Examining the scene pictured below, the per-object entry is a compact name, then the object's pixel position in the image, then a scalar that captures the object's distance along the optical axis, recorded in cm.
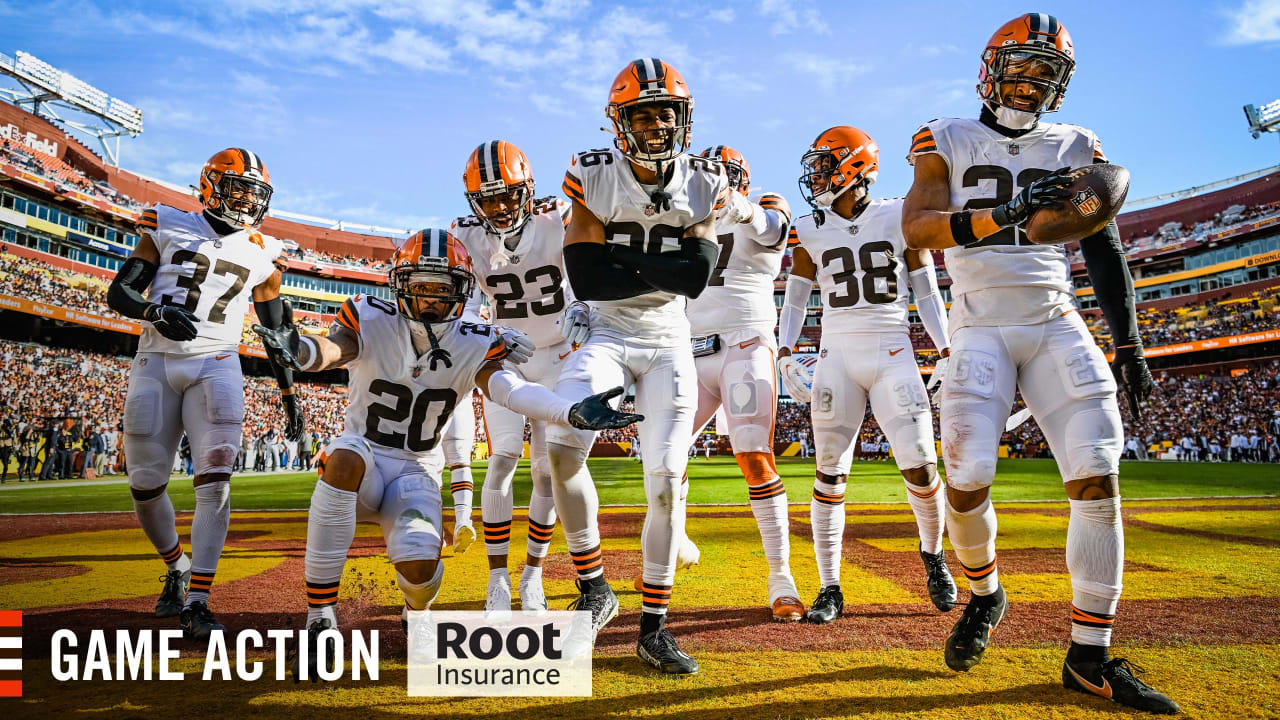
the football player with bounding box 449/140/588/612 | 449
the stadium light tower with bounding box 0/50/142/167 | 4078
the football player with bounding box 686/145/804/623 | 446
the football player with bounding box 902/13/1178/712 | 317
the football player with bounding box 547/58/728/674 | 357
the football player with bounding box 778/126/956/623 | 460
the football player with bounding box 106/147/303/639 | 436
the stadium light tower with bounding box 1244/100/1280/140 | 4766
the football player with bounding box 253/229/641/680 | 337
